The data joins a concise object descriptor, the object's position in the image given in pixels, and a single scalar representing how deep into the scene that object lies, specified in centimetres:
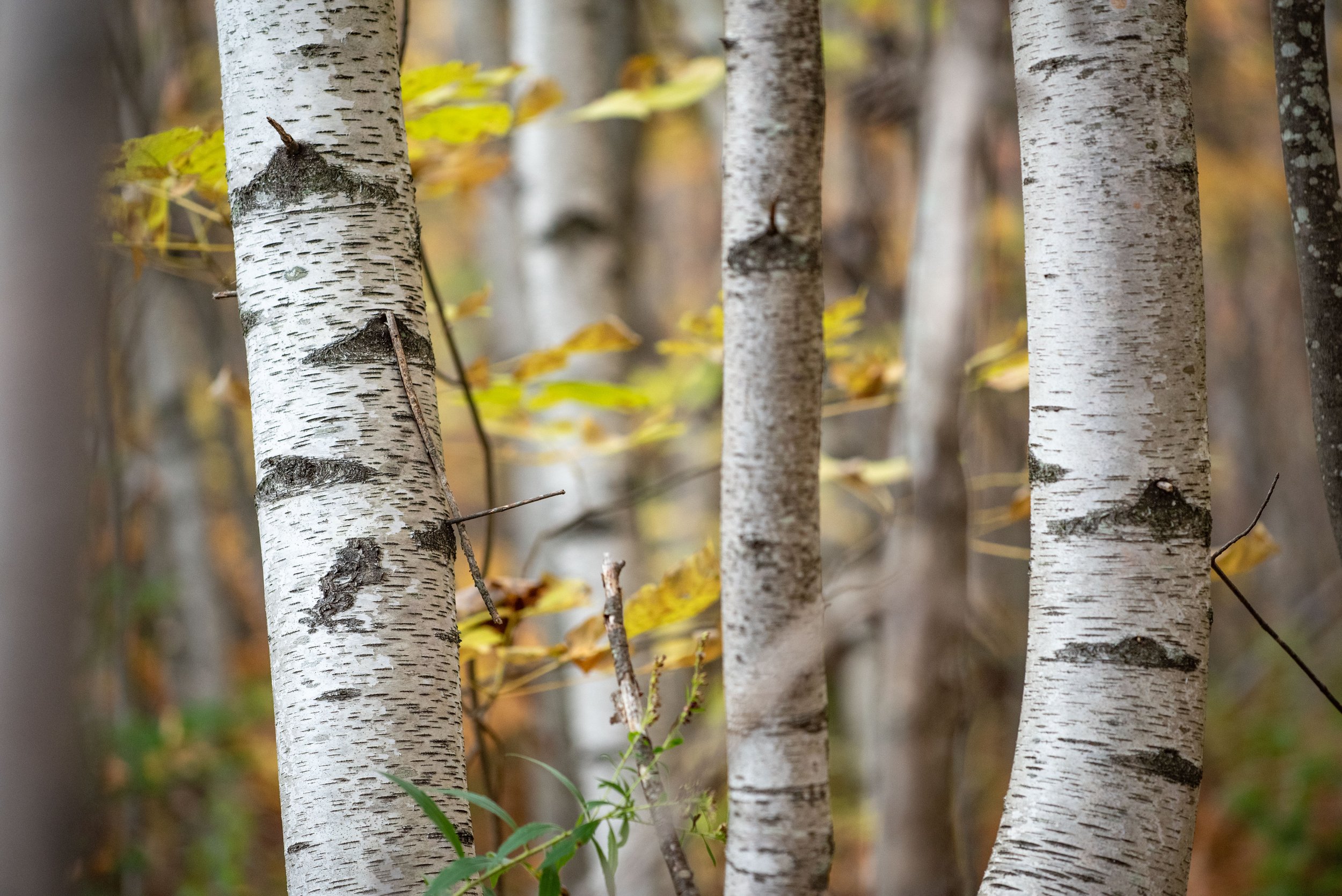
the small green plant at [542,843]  426
